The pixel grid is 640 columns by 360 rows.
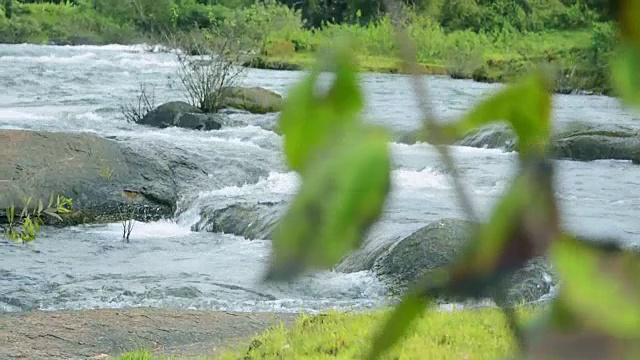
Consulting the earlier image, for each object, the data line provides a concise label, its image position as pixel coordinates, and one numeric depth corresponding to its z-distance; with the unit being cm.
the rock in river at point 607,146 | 2204
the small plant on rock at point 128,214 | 1702
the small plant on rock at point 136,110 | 2798
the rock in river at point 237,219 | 1683
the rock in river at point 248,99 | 3009
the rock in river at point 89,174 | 1881
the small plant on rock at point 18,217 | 1691
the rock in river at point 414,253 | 1334
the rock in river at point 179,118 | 2745
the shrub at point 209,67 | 2980
